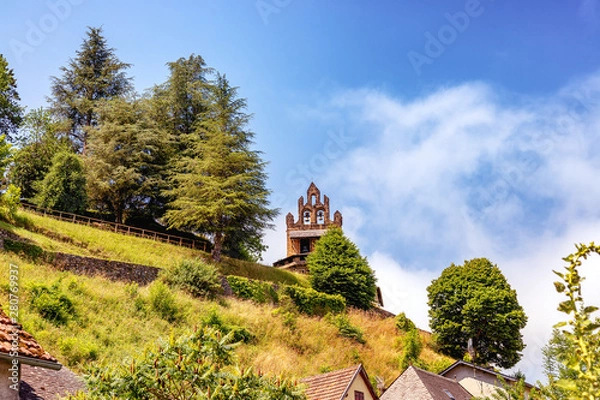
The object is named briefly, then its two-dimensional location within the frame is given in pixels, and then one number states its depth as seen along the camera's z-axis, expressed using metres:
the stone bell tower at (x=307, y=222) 66.06
